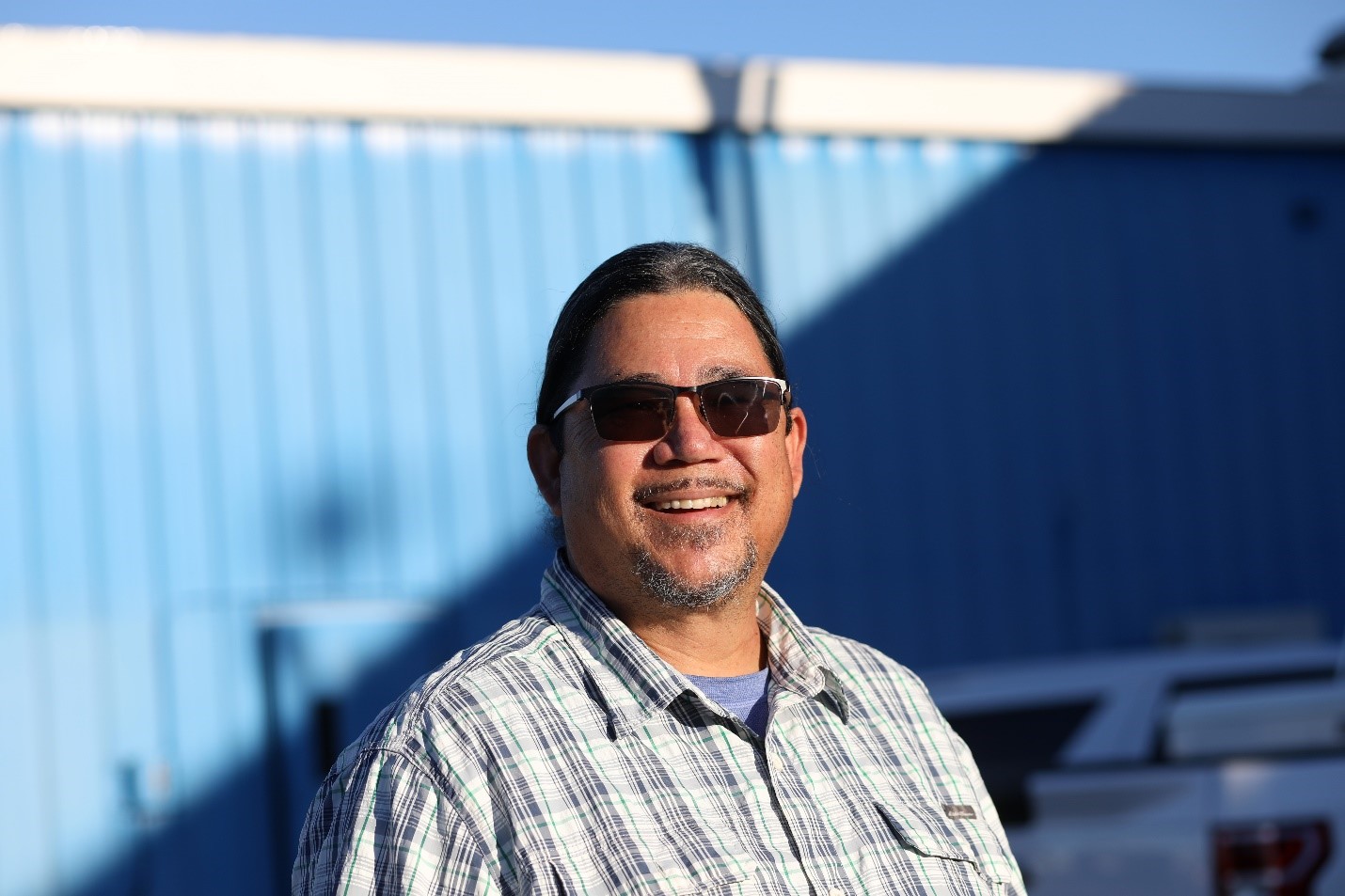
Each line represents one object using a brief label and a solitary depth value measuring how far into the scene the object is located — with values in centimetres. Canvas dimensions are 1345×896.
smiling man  173
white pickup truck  393
